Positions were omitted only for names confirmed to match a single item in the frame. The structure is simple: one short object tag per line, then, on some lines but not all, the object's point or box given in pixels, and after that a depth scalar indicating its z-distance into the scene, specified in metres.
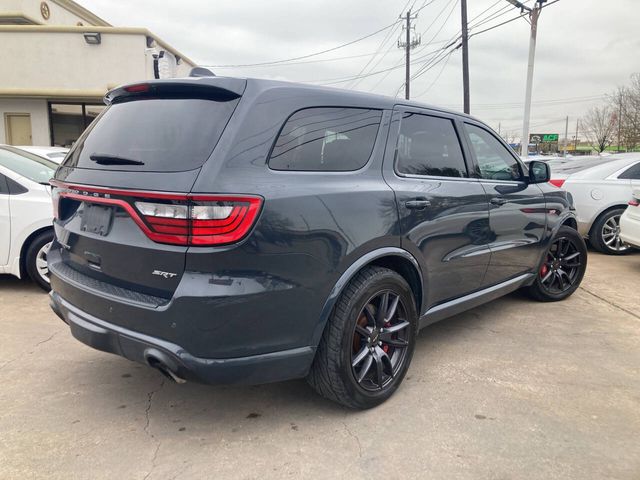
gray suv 2.15
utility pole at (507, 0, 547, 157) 15.37
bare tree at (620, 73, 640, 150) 33.28
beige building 13.99
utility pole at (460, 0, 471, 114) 18.27
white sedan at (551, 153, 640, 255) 7.30
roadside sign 62.72
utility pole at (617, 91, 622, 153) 38.04
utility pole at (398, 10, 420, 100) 31.12
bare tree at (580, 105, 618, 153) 46.06
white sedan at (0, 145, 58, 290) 4.67
